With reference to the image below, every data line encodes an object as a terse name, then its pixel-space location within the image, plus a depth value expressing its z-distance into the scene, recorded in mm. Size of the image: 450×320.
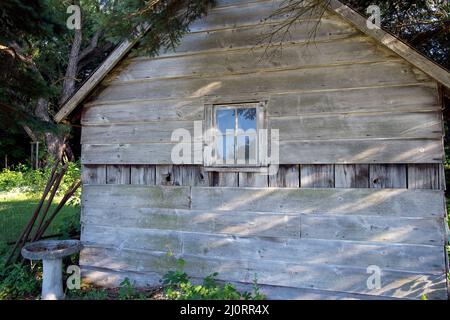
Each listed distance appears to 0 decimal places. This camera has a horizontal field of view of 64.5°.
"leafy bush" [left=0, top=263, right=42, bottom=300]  5879
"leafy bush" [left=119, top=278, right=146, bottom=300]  5484
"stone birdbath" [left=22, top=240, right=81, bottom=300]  5324
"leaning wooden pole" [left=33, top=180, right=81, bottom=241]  7008
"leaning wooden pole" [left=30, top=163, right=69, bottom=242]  6902
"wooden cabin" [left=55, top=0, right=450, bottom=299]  4582
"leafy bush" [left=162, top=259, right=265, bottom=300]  4750
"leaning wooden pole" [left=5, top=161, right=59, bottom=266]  6745
